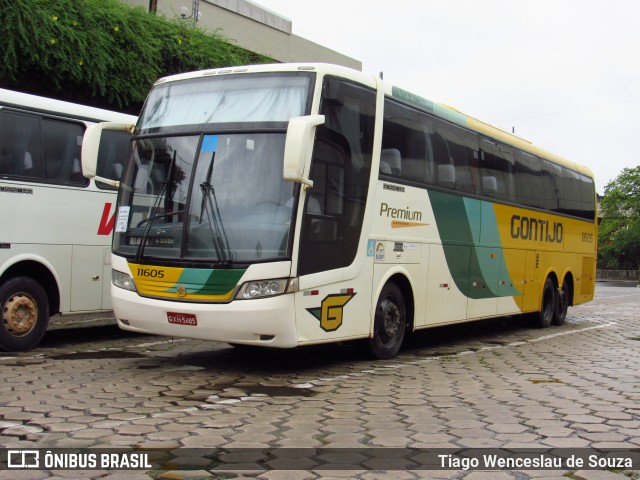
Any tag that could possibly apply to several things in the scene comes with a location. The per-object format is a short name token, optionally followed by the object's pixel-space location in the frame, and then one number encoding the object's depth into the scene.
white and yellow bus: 7.99
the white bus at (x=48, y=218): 9.66
